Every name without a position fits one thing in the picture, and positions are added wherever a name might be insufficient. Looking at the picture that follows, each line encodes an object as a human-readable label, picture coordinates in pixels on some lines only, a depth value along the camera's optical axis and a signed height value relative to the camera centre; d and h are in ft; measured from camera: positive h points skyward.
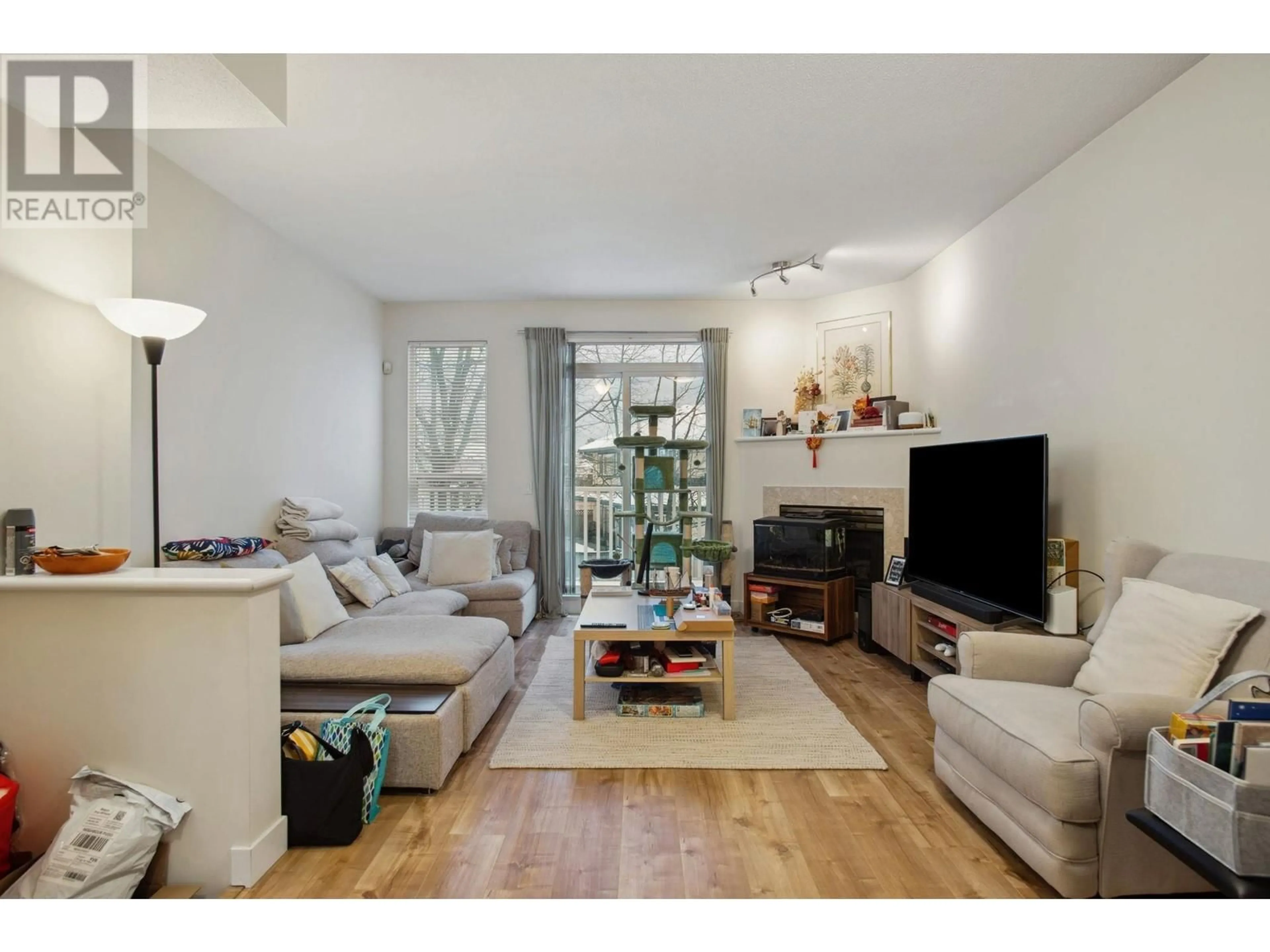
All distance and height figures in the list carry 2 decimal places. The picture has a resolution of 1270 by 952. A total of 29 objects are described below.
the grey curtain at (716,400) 18.35 +1.98
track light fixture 15.02 +4.80
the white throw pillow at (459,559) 15.69 -2.22
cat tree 13.66 -0.52
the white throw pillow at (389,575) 14.17 -2.37
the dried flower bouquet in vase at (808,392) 17.76 +2.14
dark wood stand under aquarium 15.35 -3.31
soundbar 10.07 -2.27
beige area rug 9.06 -4.09
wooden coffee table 10.35 -2.70
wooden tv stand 11.35 -3.12
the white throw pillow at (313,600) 10.11 -2.15
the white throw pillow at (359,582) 12.87 -2.29
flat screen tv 9.37 -0.86
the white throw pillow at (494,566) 16.12 -2.47
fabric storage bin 4.33 -2.39
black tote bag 6.88 -3.56
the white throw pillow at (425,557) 16.22 -2.25
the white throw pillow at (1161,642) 6.20 -1.77
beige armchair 5.64 -2.64
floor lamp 7.89 +1.85
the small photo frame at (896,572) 14.65 -2.34
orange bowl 6.44 -0.97
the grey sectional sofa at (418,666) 8.08 -2.80
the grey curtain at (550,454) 18.22 +0.44
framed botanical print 16.81 +3.05
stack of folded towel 12.80 -1.08
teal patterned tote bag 7.43 -3.16
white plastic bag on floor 5.49 -3.30
